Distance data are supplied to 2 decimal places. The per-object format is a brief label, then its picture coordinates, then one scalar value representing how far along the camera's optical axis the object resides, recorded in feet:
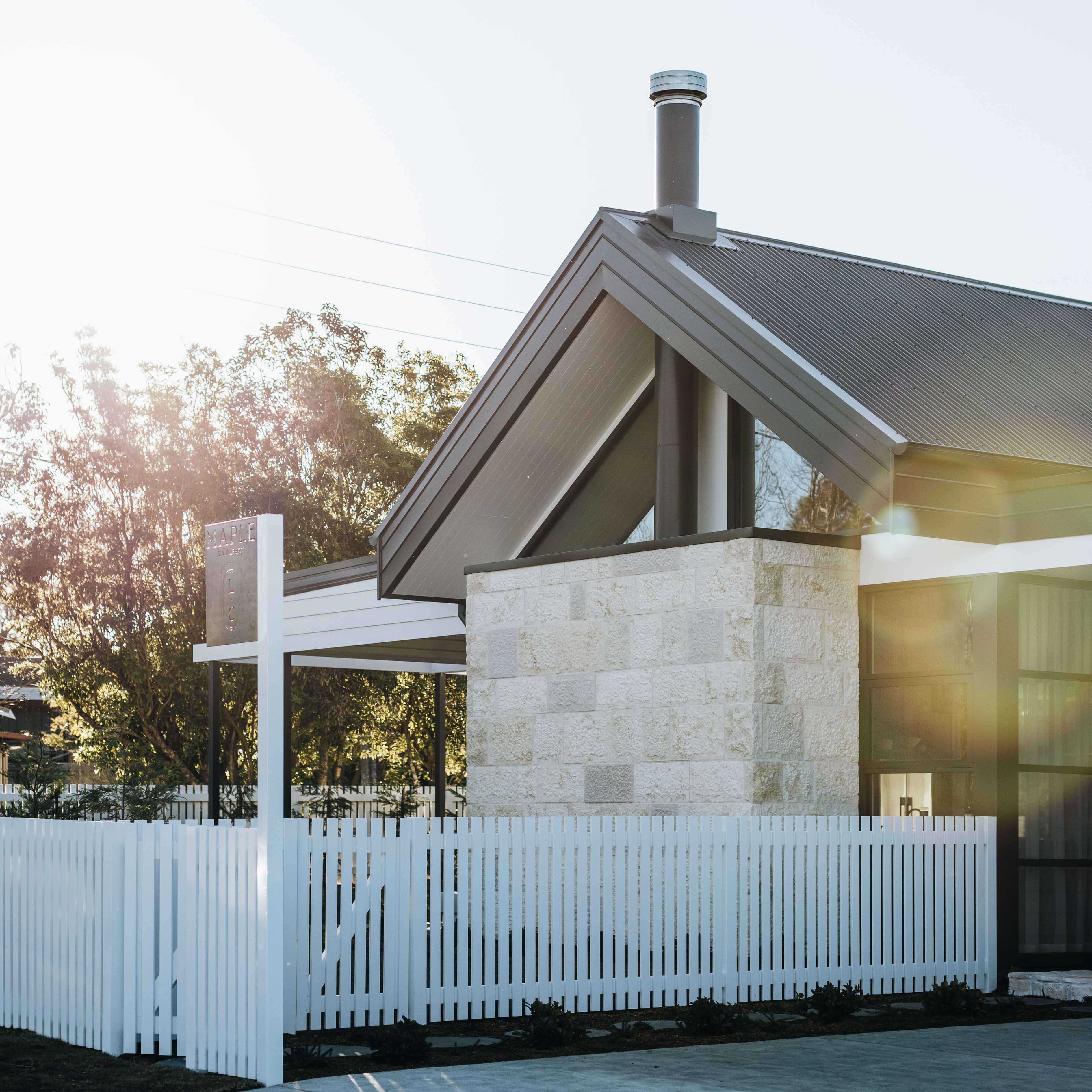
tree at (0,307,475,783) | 106.01
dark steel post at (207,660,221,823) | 70.74
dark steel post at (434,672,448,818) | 75.15
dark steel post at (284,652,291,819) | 69.00
